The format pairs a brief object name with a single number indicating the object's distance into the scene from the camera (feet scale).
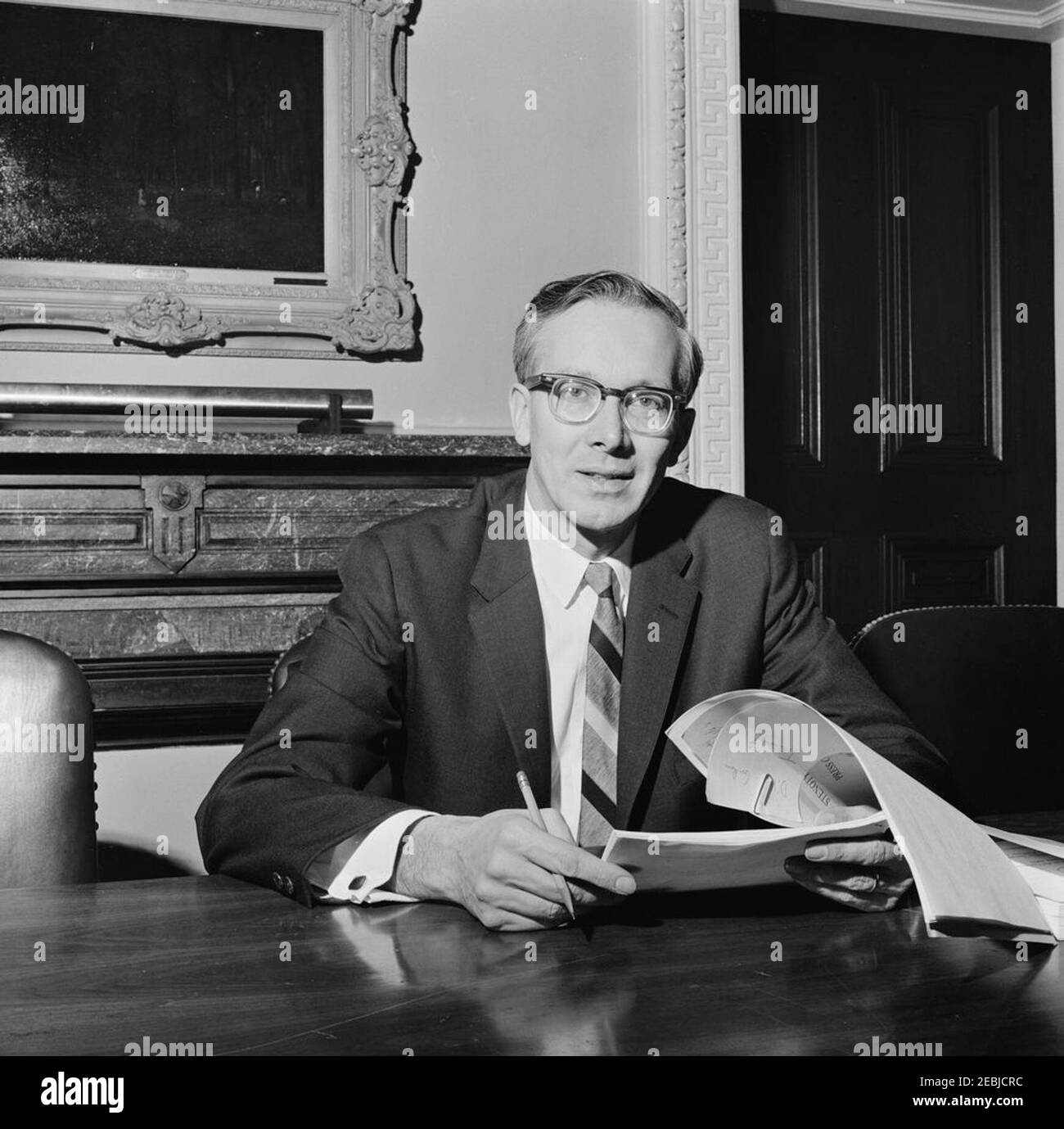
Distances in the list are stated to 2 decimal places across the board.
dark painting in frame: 9.99
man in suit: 5.20
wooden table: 2.68
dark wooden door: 12.64
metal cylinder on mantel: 9.04
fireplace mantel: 8.16
